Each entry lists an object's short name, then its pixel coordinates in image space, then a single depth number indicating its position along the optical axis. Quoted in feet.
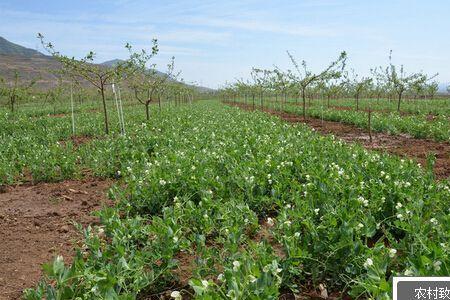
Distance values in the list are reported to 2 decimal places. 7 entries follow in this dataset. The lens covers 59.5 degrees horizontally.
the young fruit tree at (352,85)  103.95
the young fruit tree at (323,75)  55.94
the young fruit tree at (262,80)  99.73
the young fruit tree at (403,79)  79.15
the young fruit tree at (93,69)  42.23
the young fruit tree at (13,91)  71.68
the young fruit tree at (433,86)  118.21
